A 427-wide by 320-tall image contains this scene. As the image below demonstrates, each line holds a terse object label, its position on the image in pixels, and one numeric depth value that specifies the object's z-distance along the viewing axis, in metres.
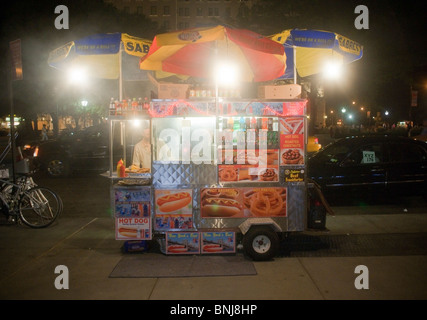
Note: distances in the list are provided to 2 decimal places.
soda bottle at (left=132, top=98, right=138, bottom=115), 6.00
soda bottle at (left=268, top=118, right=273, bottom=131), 5.72
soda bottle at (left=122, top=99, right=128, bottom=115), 6.01
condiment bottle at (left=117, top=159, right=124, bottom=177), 6.24
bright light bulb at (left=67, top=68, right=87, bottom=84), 7.82
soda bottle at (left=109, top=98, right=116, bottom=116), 6.02
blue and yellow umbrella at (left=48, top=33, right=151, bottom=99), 6.72
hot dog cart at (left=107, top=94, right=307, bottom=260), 5.64
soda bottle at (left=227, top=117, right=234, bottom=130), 5.66
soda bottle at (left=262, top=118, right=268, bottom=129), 5.72
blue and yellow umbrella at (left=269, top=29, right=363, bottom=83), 6.59
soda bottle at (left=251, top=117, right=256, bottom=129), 5.68
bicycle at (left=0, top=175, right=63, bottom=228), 7.32
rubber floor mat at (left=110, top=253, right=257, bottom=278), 5.09
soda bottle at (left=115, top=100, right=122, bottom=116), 6.02
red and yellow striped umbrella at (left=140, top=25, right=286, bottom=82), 5.23
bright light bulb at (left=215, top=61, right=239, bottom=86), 5.74
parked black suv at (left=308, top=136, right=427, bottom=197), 8.71
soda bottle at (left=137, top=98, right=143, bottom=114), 5.94
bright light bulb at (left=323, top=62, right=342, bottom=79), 7.81
